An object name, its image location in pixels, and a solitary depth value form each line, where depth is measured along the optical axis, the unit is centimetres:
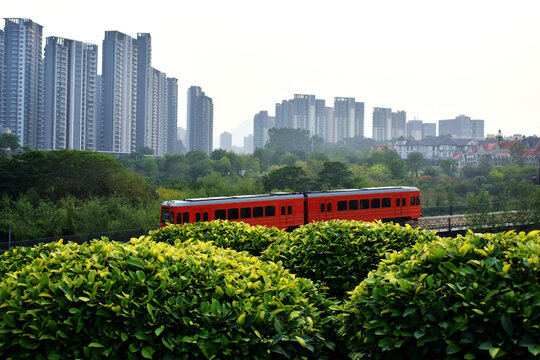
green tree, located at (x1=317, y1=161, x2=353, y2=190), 4684
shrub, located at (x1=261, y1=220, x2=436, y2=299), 648
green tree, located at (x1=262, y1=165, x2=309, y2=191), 4419
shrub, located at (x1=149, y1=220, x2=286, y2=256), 788
